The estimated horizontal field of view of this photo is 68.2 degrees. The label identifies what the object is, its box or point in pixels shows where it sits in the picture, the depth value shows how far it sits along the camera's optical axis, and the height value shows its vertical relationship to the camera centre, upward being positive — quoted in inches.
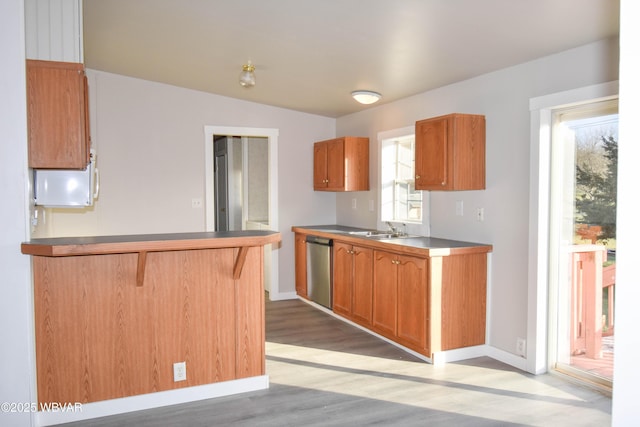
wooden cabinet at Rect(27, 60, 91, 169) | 107.5 +20.2
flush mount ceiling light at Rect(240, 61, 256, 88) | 154.9 +40.7
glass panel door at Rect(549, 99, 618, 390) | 128.1 -11.2
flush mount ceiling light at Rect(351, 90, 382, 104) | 184.4 +41.2
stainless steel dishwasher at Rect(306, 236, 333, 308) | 211.0 -31.6
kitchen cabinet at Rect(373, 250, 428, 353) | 152.4 -33.5
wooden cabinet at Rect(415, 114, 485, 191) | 153.9 +16.3
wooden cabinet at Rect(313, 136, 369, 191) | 221.3 +17.9
